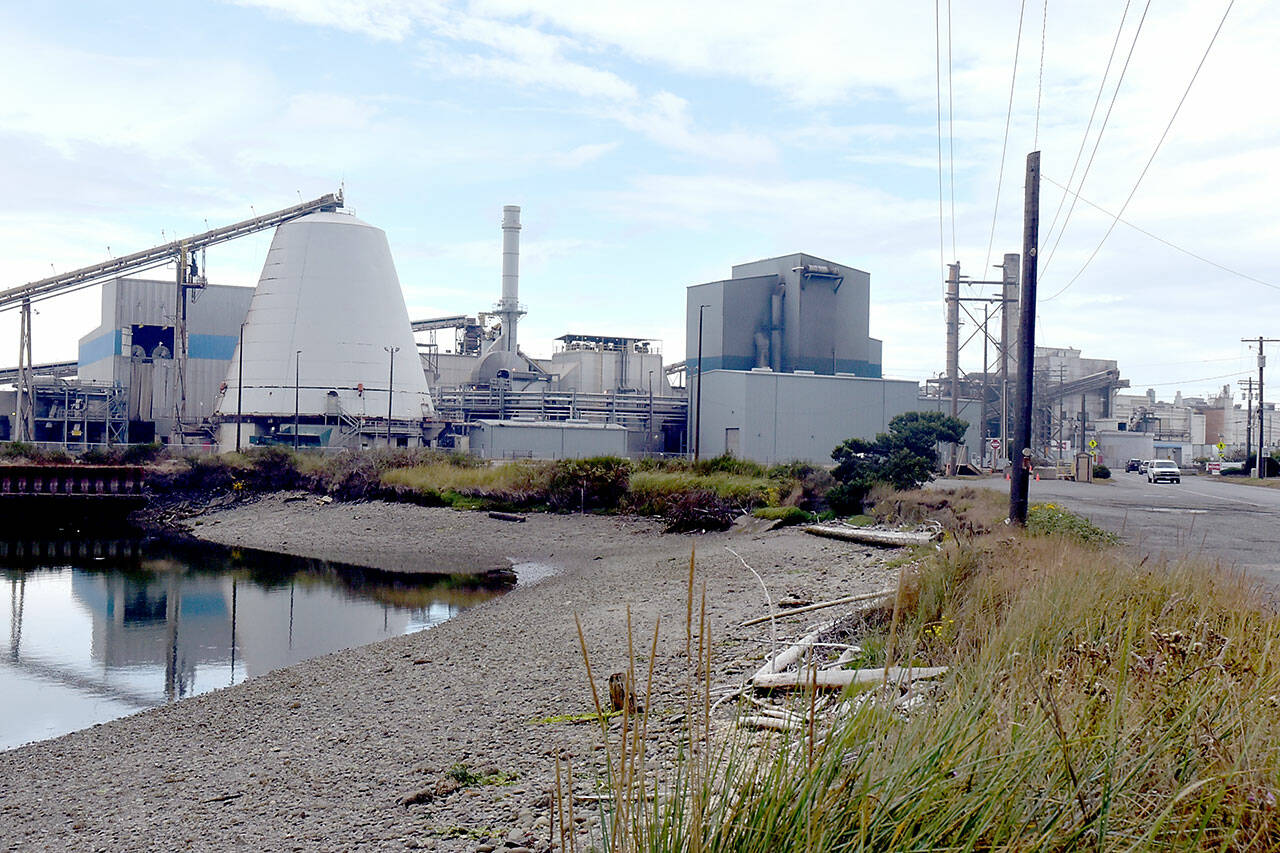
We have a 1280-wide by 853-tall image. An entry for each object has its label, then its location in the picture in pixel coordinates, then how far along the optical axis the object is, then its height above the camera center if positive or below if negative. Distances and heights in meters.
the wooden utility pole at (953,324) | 47.03 +4.93
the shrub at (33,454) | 39.00 -1.82
